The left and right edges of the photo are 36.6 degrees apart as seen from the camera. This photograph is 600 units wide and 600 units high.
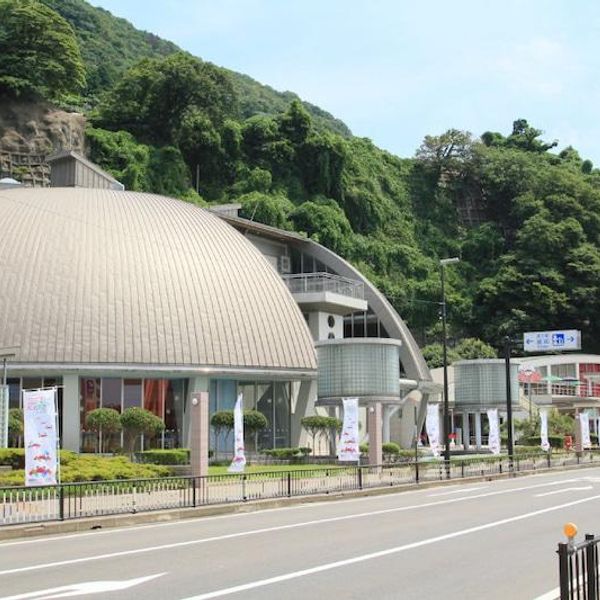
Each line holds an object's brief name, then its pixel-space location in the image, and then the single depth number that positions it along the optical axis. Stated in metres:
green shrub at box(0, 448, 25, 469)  30.78
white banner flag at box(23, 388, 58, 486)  20.81
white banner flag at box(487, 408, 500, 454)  45.88
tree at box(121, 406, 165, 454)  40.28
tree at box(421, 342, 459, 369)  88.88
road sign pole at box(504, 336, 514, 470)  45.41
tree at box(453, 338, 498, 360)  91.56
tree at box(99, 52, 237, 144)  97.44
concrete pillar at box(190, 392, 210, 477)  27.47
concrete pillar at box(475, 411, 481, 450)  64.81
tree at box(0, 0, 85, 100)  89.75
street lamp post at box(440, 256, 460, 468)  39.31
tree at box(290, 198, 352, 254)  91.12
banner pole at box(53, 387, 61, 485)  21.25
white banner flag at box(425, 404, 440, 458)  41.38
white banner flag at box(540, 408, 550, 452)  49.47
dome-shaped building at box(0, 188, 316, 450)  42.47
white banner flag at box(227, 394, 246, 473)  30.61
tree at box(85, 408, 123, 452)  40.12
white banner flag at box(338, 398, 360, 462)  33.97
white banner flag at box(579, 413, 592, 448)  55.28
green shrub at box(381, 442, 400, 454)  44.28
